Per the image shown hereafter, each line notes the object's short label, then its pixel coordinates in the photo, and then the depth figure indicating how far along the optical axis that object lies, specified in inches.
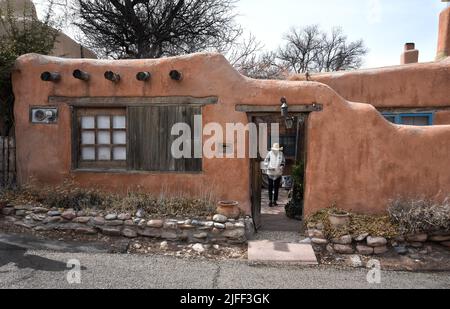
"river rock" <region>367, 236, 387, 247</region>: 246.8
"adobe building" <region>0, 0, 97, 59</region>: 374.7
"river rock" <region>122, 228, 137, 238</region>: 260.8
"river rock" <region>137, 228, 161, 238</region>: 259.8
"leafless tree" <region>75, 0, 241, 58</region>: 665.6
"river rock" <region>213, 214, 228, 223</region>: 261.0
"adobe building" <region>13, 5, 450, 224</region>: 273.4
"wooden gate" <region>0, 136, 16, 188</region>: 311.0
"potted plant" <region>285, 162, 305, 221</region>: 327.0
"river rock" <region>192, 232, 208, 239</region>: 257.3
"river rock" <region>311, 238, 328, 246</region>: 254.1
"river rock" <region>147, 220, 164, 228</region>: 258.2
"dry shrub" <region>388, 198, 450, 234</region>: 249.8
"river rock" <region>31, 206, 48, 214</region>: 270.5
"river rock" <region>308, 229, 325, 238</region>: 257.4
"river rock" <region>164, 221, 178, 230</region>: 257.8
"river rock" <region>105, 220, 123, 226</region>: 261.9
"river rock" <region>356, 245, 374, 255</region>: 248.1
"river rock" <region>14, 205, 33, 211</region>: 272.4
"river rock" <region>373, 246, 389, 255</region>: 247.8
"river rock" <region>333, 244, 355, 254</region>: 249.3
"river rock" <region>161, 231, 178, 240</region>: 258.7
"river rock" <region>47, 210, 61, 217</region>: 266.5
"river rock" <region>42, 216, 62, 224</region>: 265.4
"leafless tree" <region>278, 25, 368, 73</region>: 1248.2
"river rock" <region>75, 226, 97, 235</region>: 262.5
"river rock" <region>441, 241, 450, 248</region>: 255.6
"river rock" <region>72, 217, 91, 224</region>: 263.6
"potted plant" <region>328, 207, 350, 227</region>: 258.7
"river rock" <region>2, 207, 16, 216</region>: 275.0
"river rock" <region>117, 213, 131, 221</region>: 262.5
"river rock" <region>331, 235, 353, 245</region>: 250.7
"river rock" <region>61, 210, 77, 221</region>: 265.0
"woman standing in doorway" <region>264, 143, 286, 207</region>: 371.2
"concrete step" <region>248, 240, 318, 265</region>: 232.2
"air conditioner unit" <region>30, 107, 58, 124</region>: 301.6
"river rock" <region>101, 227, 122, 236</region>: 261.6
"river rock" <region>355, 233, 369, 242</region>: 250.5
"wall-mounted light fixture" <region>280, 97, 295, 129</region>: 268.5
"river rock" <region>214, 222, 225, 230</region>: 257.1
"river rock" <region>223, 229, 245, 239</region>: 257.3
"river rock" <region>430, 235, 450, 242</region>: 254.8
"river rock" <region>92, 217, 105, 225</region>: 262.4
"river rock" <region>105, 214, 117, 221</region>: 262.4
